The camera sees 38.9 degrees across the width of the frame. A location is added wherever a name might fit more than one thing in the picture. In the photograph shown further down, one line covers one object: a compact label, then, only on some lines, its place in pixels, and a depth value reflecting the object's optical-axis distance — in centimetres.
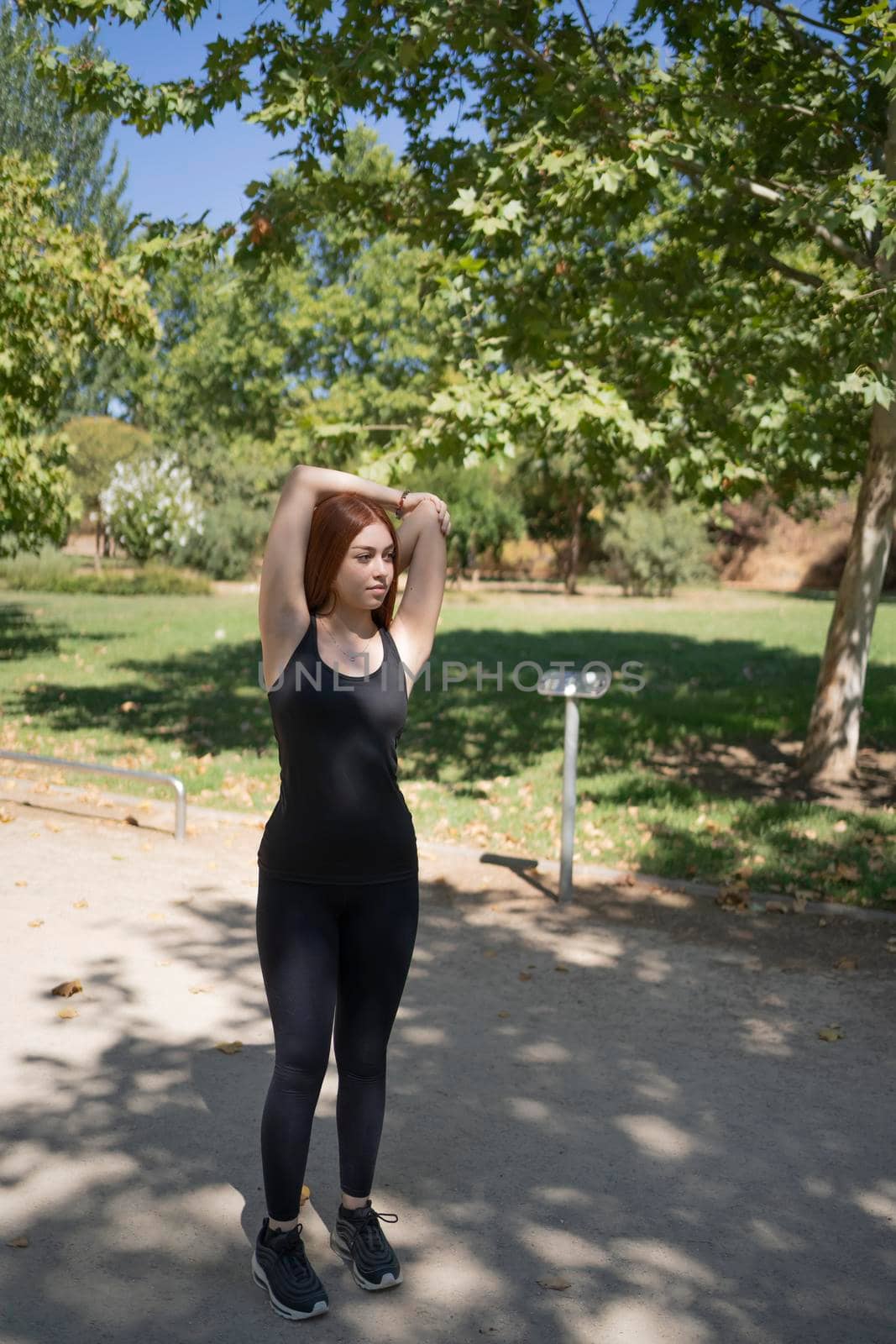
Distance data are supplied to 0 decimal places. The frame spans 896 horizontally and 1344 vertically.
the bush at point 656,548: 3566
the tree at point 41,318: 1418
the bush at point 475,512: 3778
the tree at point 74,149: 3077
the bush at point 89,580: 3488
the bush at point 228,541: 4053
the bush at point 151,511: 3988
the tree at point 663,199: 830
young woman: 303
